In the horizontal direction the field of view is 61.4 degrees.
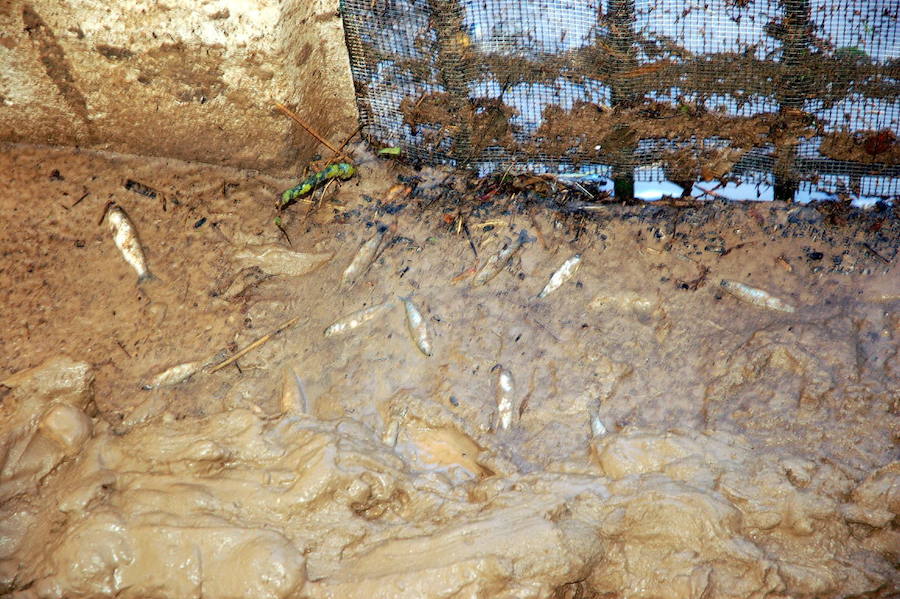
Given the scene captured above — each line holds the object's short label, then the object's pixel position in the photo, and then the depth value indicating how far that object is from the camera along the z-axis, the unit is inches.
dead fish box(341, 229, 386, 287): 160.1
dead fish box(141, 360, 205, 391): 145.1
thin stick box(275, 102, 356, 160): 164.6
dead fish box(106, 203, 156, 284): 157.0
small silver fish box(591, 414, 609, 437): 134.0
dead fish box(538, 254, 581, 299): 156.0
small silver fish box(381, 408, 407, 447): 136.6
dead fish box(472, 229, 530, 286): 158.6
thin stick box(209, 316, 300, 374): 147.7
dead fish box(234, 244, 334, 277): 161.9
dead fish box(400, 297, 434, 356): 148.6
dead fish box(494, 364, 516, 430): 138.5
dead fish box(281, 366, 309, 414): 140.3
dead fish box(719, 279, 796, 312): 148.9
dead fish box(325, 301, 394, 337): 152.2
